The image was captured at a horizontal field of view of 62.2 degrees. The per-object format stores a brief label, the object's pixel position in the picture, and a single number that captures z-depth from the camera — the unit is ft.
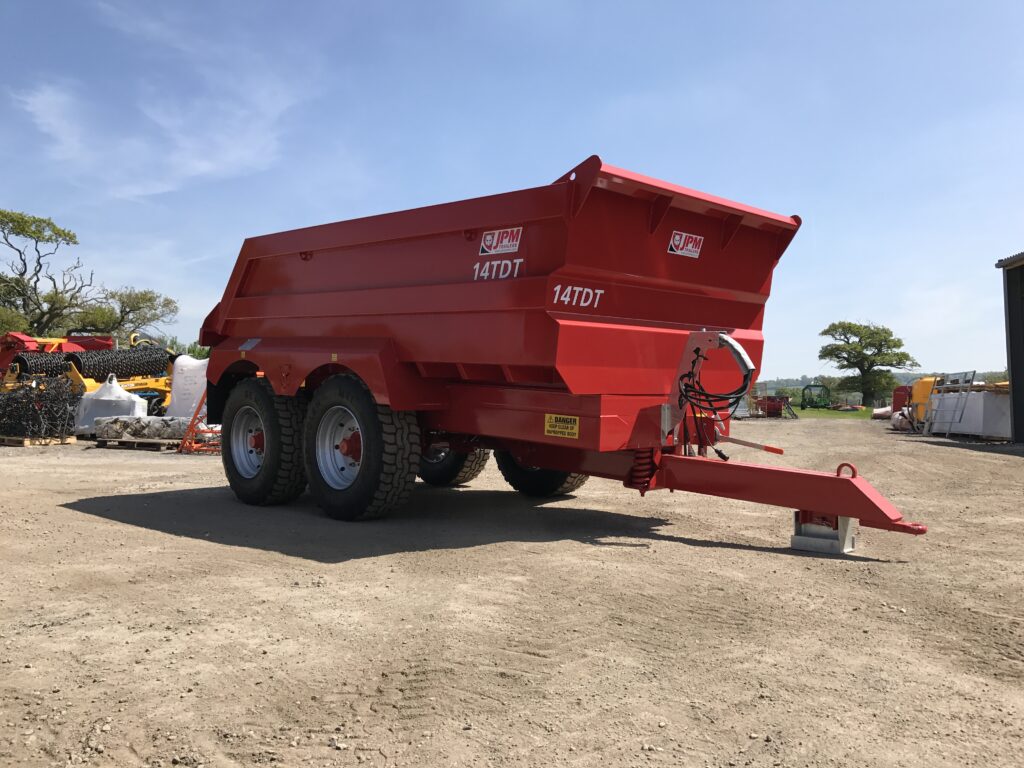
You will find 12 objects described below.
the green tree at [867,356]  263.49
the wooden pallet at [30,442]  52.68
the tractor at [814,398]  202.28
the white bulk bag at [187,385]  58.54
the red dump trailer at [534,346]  19.48
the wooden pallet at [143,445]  50.78
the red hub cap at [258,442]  28.09
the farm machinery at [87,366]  60.44
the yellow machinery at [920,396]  91.81
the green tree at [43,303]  141.49
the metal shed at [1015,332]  68.54
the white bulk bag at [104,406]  55.16
